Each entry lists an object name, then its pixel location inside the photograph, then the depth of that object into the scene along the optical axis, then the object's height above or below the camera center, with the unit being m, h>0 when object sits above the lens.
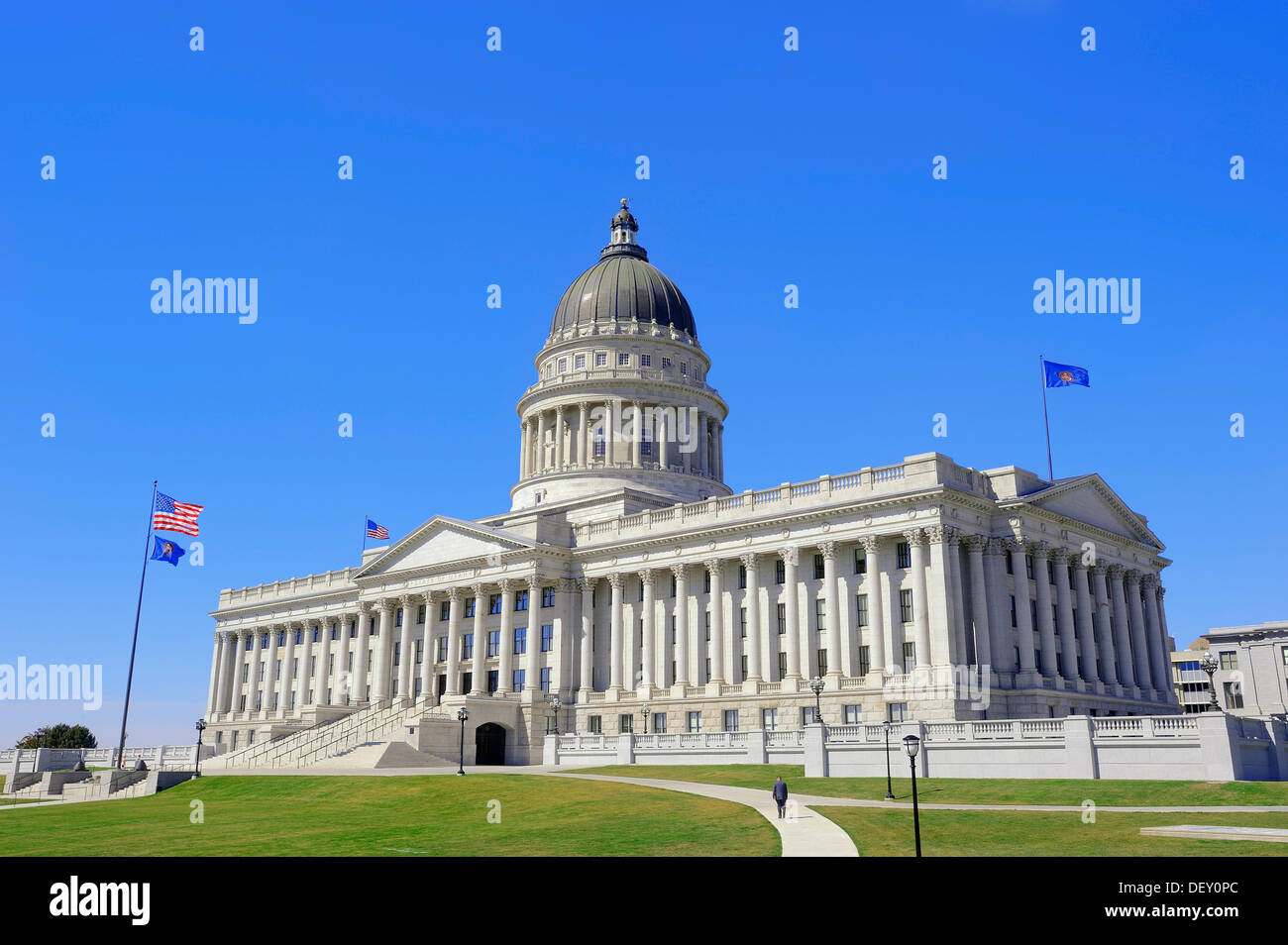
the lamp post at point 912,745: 25.32 -0.49
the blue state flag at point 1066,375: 66.06 +21.24
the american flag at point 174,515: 60.03 +11.79
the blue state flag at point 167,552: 59.66 +9.68
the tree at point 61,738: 106.30 -1.08
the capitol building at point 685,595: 62.91 +8.88
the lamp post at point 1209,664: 47.06 +2.63
